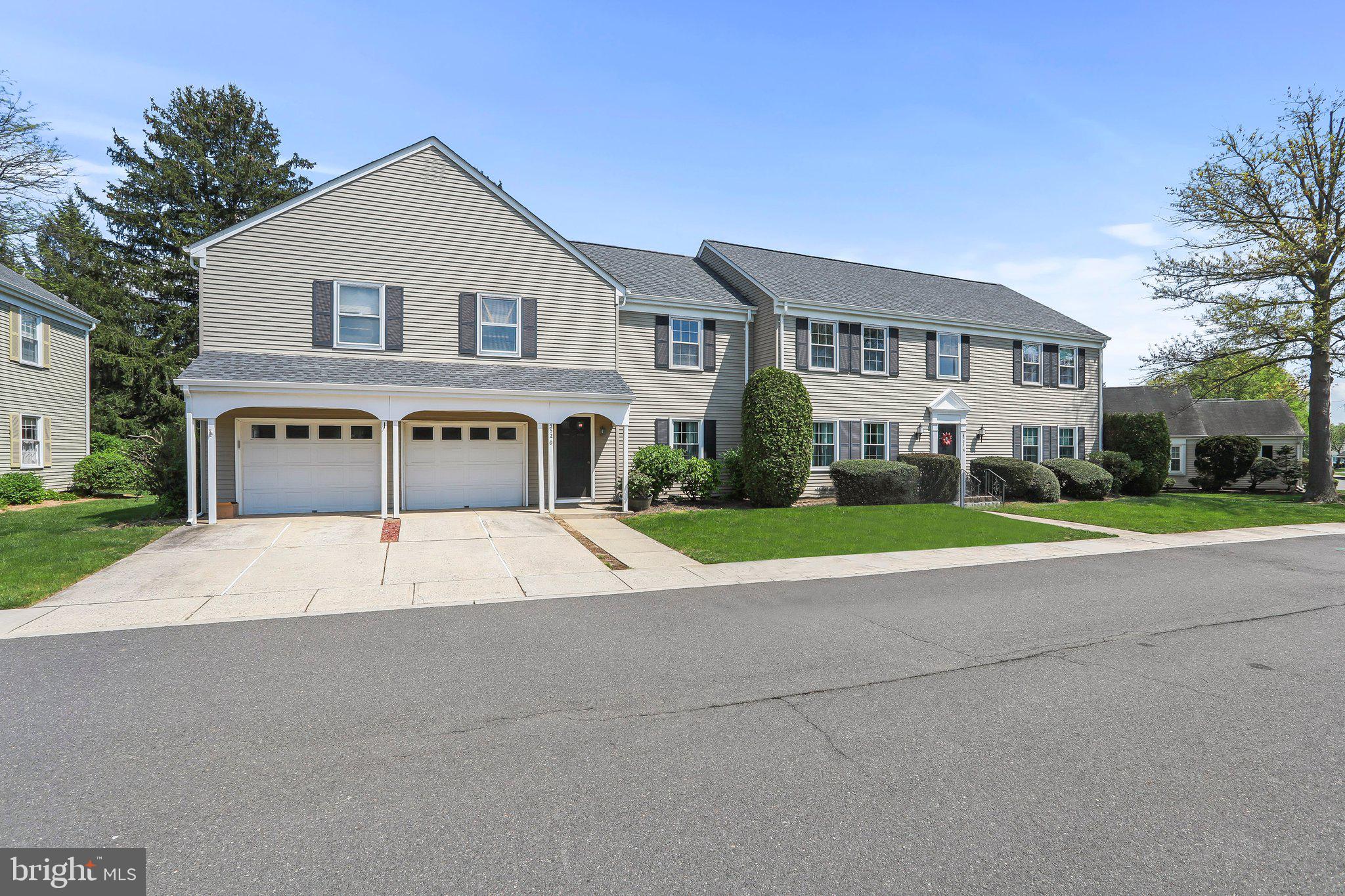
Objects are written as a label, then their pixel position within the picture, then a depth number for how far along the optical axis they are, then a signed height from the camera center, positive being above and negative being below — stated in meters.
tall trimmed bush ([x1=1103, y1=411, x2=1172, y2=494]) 24.33 -0.24
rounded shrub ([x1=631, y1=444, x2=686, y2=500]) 17.61 -0.65
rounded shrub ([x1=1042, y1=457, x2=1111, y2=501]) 22.38 -1.33
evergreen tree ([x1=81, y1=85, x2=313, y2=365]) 31.38 +12.40
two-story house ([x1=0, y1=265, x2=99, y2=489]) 19.50 +1.94
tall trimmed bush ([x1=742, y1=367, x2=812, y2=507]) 17.61 +0.04
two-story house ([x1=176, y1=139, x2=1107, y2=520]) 15.03 +2.37
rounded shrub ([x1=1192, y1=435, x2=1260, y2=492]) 28.66 -0.86
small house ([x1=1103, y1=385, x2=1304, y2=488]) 34.12 +1.17
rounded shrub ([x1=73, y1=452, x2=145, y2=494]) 21.48 -1.08
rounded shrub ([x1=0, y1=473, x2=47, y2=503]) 18.42 -1.32
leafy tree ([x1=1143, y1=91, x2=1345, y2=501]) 21.23 +5.96
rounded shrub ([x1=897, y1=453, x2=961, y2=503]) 19.78 -1.20
